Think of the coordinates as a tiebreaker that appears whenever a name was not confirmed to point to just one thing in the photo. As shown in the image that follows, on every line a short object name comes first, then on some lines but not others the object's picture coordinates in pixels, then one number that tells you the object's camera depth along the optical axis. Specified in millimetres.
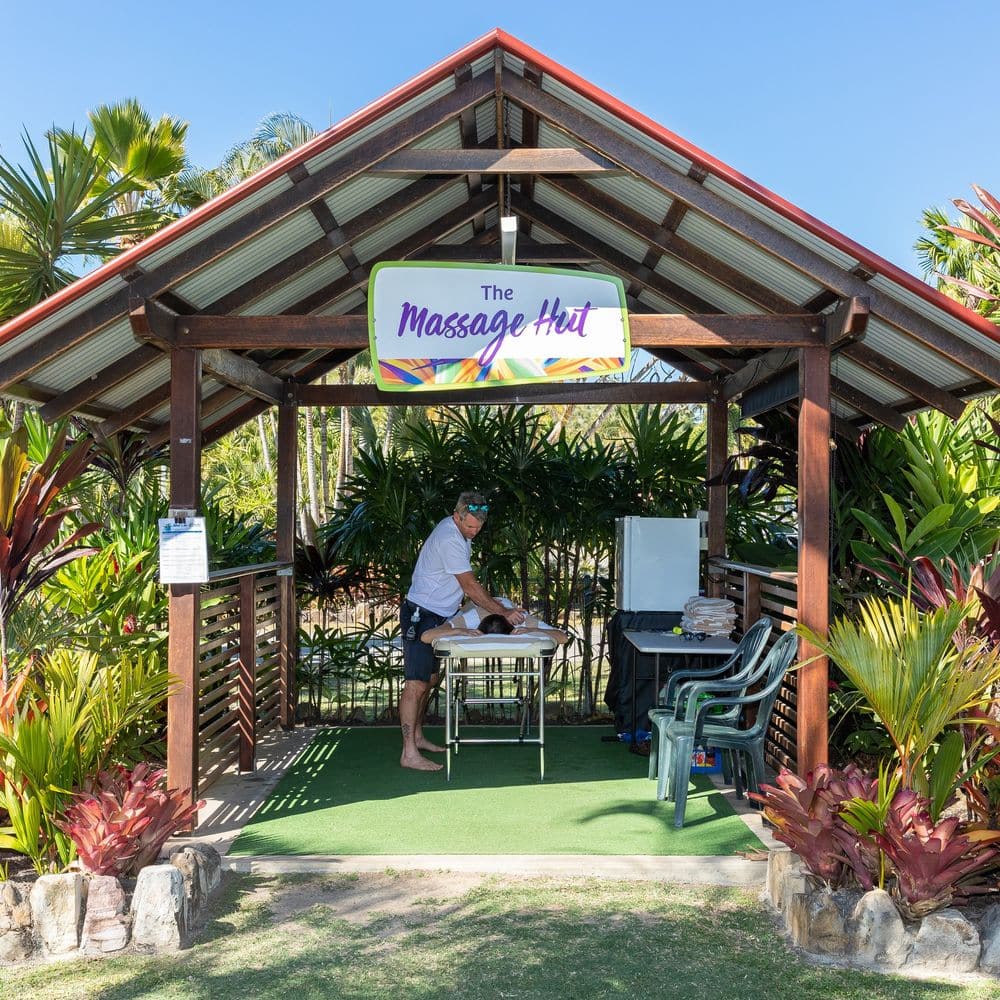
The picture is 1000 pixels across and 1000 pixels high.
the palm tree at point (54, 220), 6824
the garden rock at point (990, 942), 3760
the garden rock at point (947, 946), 3758
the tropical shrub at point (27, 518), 4828
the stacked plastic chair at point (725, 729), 5293
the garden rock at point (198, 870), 4176
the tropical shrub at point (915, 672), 4055
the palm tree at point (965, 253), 5320
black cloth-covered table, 7094
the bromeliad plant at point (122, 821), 4160
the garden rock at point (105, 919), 3939
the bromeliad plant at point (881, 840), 3865
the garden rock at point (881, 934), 3793
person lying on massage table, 6086
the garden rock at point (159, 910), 3943
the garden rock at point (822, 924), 3859
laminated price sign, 5211
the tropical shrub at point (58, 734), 4289
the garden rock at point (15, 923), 3840
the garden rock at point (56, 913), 3918
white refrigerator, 7469
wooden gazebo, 4766
